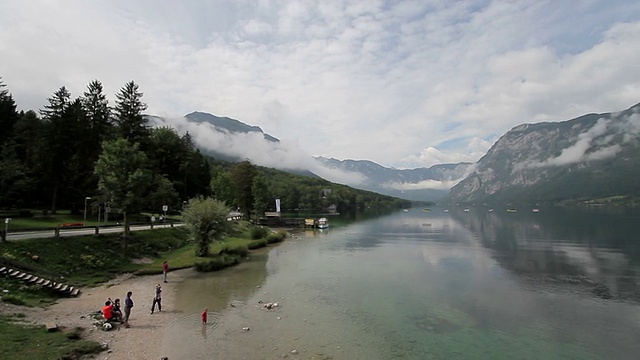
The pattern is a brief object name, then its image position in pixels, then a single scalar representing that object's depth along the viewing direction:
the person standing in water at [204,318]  28.52
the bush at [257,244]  72.94
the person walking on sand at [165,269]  41.84
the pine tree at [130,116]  72.04
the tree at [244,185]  122.94
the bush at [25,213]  56.61
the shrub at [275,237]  83.34
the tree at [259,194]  121.73
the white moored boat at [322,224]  130.27
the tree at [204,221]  54.34
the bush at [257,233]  81.99
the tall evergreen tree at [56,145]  61.75
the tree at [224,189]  116.44
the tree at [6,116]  69.31
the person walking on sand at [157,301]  30.73
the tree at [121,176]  46.97
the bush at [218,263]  49.22
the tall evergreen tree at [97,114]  69.88
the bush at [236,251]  59.53
